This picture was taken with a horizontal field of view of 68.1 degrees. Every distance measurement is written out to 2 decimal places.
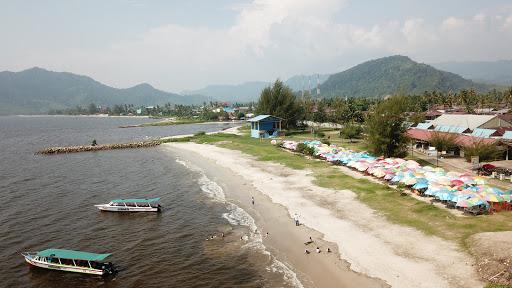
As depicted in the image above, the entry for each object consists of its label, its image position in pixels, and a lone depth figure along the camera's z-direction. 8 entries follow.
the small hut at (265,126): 107.81
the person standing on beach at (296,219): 37.11
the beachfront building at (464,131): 64.50
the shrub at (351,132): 93.75
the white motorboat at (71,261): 29.45
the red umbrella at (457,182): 41.59
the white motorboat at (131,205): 45.06
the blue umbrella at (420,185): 42.47
